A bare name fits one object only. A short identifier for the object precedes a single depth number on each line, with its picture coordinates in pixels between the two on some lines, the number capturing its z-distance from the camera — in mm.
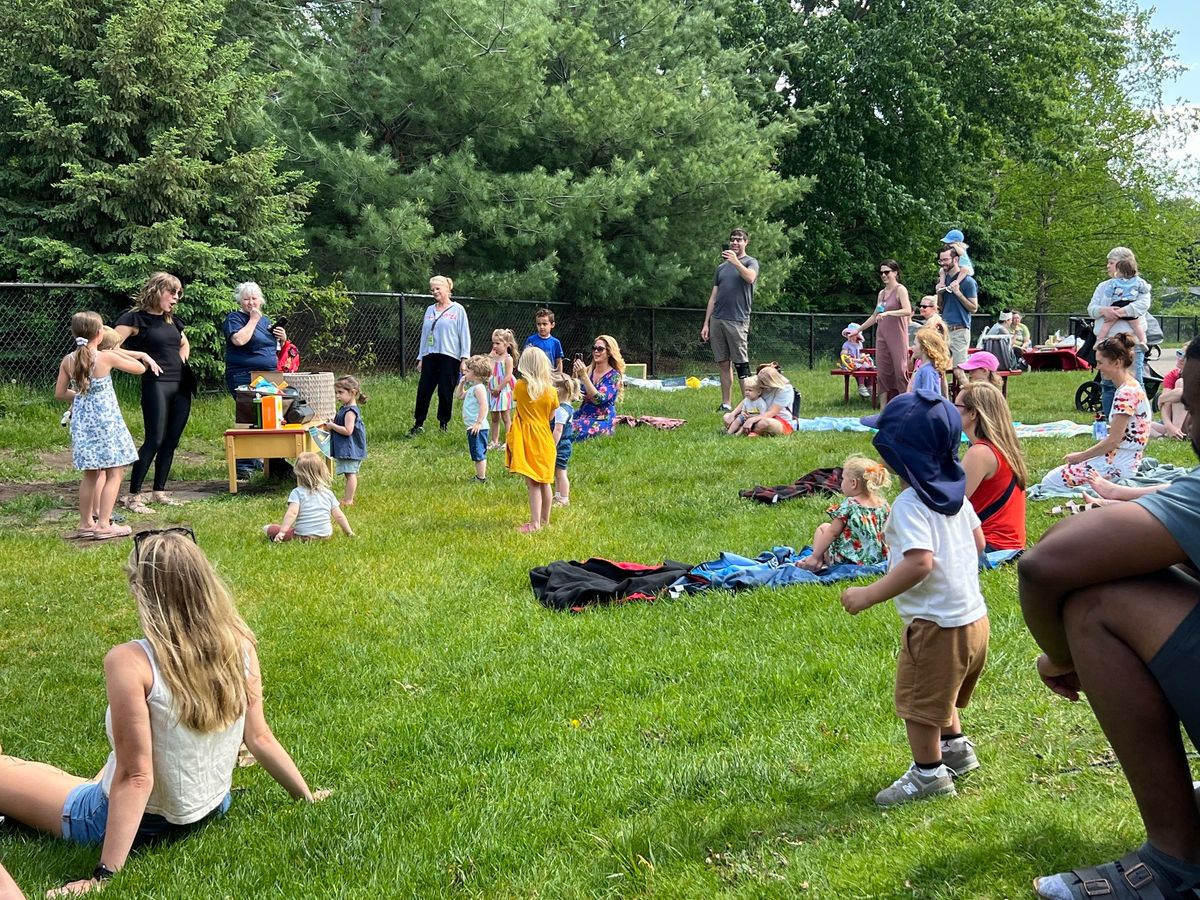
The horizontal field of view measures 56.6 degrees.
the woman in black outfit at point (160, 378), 10195
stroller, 14000
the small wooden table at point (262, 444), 11117
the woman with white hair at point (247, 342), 11719
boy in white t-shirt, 3766
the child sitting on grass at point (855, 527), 7215
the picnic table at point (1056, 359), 23969
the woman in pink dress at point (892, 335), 14031
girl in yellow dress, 9219
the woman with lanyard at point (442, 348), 14125
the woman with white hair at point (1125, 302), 11938
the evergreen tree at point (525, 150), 20531
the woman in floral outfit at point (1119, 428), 8516
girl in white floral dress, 9055
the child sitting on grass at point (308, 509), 9016
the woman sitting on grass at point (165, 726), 3783
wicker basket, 12617
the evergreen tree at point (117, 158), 15938
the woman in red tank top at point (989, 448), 6086
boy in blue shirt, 14523
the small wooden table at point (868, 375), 17109
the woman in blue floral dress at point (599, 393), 14180
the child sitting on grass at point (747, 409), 14195
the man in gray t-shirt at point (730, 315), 15609
